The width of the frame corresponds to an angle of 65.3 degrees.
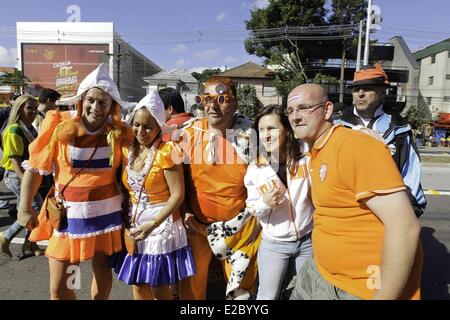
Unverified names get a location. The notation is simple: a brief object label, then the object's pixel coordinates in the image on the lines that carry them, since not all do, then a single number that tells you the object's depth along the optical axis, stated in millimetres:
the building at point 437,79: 37031
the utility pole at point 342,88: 24822
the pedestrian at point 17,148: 3838
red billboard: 54188
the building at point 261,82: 39175
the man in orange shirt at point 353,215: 1423
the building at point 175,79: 30609
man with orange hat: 2740
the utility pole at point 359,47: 22197
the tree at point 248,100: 29175
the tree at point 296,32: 27109
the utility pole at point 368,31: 19000
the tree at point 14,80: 45462
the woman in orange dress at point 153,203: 2303
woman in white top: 2301
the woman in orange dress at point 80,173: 2320
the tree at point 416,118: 24448
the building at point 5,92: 37116
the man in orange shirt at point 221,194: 2514
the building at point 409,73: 37156
